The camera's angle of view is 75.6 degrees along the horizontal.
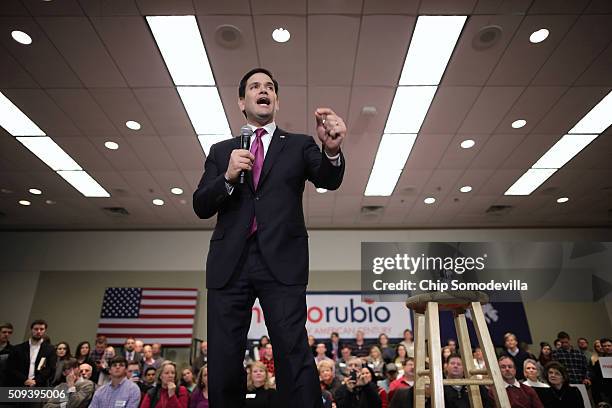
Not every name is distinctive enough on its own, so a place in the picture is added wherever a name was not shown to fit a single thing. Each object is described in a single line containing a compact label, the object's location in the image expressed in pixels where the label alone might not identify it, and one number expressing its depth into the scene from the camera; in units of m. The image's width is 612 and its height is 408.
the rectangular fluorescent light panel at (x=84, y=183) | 7.06
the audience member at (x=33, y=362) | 5.03
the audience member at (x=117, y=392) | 4.23
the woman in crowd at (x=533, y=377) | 4.49
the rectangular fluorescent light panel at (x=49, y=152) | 6.02
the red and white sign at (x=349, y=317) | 8.52
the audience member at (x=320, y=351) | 6.14
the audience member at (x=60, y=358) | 5.37
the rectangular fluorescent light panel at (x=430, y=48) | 4.00
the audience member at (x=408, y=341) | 7.16
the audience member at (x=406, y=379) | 4.38
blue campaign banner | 8.43
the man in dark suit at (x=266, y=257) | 1.06
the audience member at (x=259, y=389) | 3.93
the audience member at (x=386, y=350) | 6.84
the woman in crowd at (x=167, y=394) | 4.36
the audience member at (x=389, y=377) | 5.36
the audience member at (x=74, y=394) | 4.34
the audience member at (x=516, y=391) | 3.99
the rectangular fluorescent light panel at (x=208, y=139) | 5.92
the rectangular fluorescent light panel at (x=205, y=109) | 4.96
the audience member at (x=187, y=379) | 5.33
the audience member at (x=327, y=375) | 4.57
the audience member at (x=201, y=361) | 6.14
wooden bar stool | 1.79
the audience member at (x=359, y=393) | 4.00
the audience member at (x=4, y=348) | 5.08
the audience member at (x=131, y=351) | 6.66
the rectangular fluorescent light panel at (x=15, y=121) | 5.26
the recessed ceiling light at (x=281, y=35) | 4.08
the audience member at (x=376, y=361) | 5.98
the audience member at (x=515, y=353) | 5.98
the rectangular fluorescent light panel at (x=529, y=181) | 6.97
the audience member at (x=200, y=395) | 4.23
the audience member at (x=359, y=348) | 7.49
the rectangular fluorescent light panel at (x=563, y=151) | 5.95
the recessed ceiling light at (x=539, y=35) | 4.08
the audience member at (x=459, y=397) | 3.59
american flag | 8.51
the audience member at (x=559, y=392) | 4.31
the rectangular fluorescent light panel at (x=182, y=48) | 3.99
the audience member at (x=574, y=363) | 6.14
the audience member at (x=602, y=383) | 5.37
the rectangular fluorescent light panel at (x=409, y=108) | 4.96
